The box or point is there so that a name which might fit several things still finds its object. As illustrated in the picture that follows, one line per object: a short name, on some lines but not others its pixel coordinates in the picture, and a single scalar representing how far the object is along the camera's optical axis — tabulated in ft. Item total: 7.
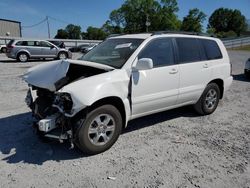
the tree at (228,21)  240.42
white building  119.72
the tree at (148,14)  186.32
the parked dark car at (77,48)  80.05
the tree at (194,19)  194.85
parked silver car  42.74
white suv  8.66
